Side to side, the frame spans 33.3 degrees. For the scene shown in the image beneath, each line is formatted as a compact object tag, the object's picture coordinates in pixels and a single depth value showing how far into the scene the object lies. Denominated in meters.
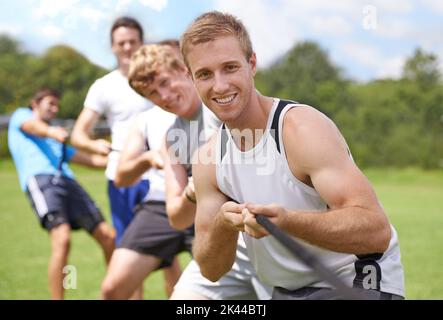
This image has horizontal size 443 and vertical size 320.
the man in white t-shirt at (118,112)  5.66
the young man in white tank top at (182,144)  3.71
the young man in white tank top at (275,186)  2.38
